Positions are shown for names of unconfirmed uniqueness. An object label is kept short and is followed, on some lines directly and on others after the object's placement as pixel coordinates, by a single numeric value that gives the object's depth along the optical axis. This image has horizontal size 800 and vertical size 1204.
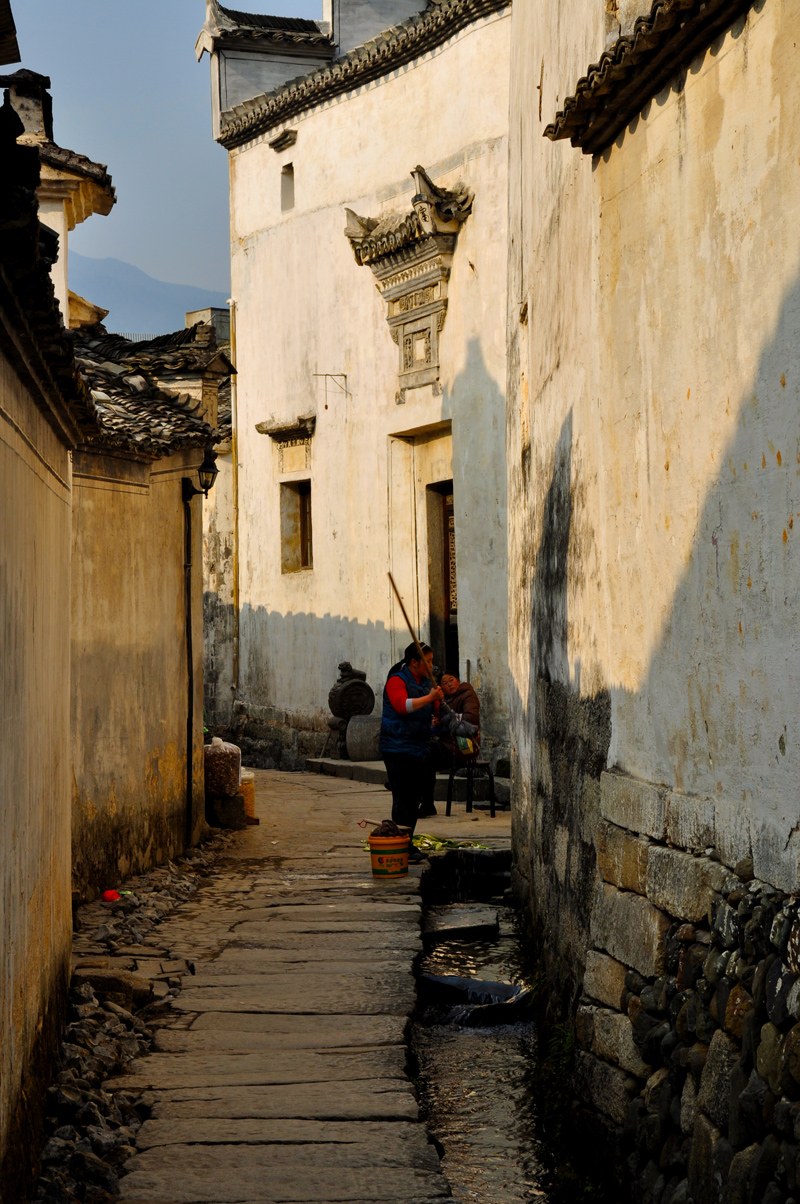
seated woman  11.20
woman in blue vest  8.88
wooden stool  11.32
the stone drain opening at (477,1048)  4.75
